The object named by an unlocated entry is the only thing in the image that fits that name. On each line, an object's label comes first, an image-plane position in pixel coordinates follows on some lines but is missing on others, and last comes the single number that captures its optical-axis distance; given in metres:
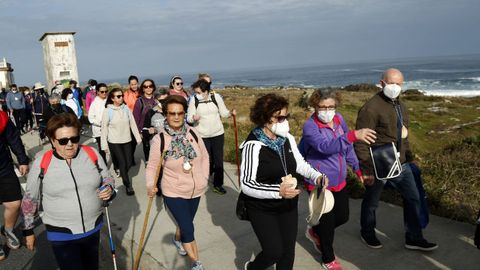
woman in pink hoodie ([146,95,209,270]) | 3.81
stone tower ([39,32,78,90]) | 18.75
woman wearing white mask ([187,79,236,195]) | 6.17
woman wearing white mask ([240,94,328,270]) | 3.23
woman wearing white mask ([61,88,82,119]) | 10.28
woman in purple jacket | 3.63
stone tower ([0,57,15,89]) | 34.66
